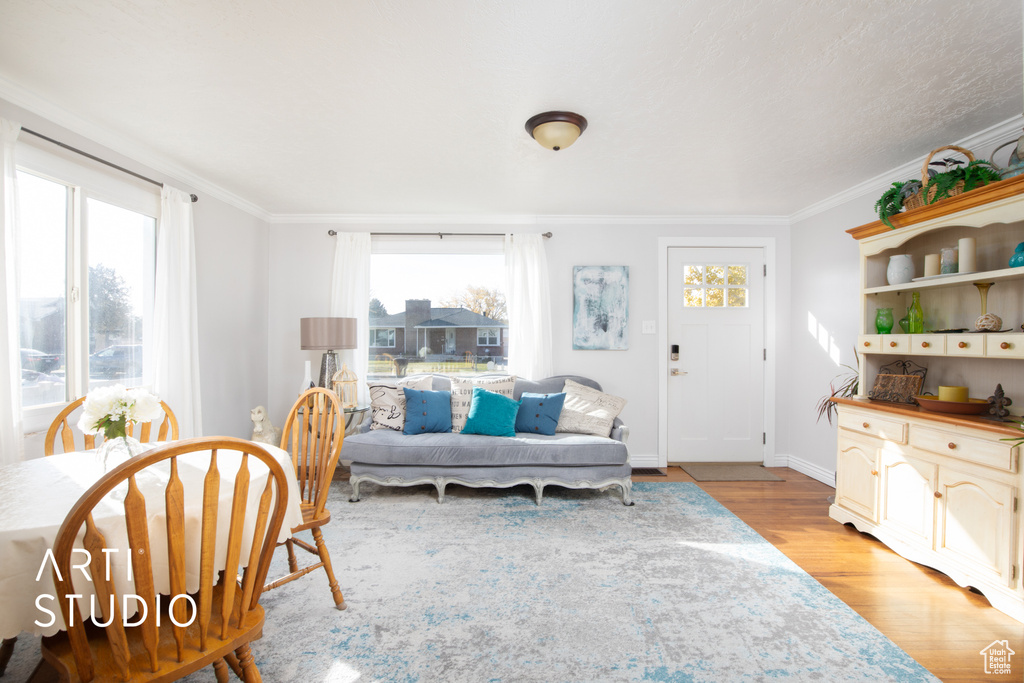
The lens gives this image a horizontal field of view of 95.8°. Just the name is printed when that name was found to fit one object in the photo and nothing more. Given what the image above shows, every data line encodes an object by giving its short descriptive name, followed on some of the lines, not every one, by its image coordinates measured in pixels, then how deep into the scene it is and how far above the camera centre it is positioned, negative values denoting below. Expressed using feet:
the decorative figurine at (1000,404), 7.82 -1.07
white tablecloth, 3.63 -1.55
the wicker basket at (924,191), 8.30 +2.81
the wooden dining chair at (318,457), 6.85 -1.83
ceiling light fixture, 7.94 +3.71
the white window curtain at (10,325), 6.93 +0.22
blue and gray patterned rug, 5.77 -4.06
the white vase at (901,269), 9.48 +1.48
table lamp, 13.24 +0.09
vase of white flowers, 5.25 -0.87
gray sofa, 11.39 -3.04
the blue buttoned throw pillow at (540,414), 12.61 -2.03
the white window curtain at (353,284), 14.78 +1.79
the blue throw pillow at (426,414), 12.37 -1.99
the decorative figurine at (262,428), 13.11 -2.56
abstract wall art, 14.92 +0.79
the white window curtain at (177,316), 10.24 +0.54
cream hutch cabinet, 7.16 -1.61
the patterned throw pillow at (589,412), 12.50 -1.98
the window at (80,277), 7.98 +1.21
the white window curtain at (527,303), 14.64 +1.19
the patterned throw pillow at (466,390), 12.82 -1.44
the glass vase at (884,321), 9.81 +0.43
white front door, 14.99 -0.46
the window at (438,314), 15.29 +0.87
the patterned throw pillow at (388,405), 12.77 -1.81
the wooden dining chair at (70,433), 6.48 -1.40
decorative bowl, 8.02 -1.15
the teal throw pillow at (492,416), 12.18 -2.01
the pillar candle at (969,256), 8.28 +1.53
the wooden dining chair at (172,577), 3.36 -1.96
